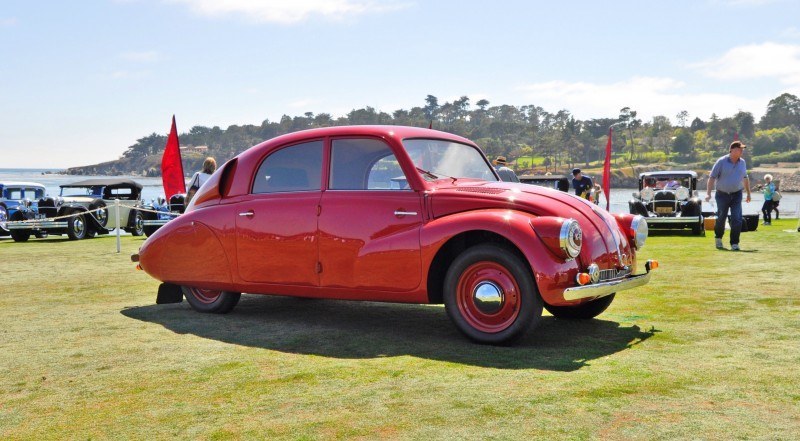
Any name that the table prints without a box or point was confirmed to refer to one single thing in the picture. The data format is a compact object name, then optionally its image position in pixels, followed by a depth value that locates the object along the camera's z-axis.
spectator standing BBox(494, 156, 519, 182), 8.93
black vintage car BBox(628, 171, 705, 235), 18.75
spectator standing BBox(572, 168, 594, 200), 16.70
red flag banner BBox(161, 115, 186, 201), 19.86
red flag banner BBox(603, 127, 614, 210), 26.91
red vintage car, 4.96
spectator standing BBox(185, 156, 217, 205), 11.18
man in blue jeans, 12.12
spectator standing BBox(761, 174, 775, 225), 24.97
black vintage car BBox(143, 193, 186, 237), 19.29
